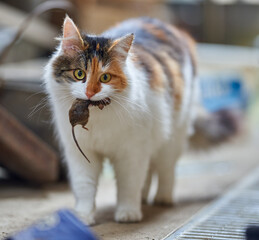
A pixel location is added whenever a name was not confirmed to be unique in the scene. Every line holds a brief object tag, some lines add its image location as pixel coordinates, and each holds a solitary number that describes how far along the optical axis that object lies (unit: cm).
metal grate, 248
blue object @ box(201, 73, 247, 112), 598
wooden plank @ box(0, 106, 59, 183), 364
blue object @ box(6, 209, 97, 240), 173
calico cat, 236
